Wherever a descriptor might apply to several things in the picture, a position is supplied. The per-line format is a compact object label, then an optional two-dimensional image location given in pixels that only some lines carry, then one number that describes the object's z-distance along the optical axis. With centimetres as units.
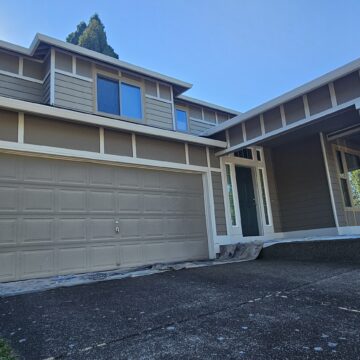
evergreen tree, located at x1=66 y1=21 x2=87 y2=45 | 1673
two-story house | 481
